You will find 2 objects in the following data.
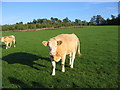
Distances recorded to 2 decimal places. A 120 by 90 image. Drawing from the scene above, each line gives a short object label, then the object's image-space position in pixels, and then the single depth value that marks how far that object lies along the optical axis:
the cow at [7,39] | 12.96
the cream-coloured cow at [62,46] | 4.78
